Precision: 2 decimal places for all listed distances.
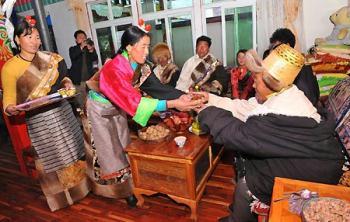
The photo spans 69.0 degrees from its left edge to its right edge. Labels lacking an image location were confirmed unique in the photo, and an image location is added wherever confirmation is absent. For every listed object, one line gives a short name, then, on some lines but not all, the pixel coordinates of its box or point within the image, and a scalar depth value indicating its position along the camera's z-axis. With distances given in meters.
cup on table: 2.14
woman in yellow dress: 2.28
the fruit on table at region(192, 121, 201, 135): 2.33
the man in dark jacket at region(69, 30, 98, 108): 4.85
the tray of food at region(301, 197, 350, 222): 0.96
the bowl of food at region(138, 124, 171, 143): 2.26
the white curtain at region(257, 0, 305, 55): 3.88
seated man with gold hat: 1.33
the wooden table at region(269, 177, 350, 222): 1.05
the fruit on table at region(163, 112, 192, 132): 2.46
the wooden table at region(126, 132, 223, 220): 2.05
